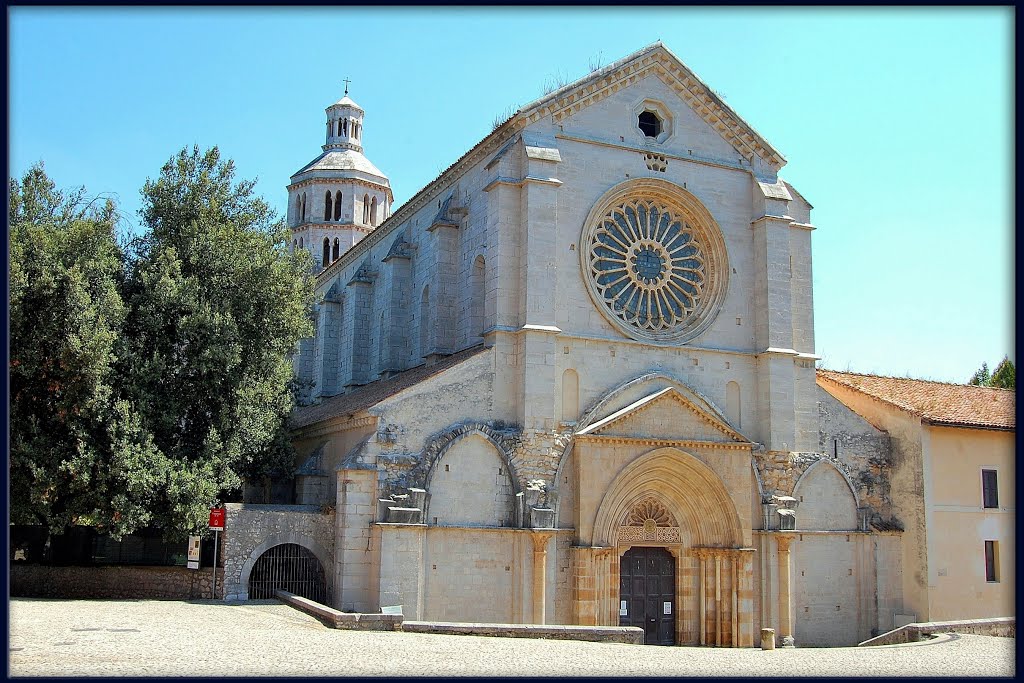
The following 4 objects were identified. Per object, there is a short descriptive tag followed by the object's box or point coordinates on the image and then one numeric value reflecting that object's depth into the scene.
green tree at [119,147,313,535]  24.94
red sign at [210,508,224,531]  23.62
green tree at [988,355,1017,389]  50.54
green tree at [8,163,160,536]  22.86
